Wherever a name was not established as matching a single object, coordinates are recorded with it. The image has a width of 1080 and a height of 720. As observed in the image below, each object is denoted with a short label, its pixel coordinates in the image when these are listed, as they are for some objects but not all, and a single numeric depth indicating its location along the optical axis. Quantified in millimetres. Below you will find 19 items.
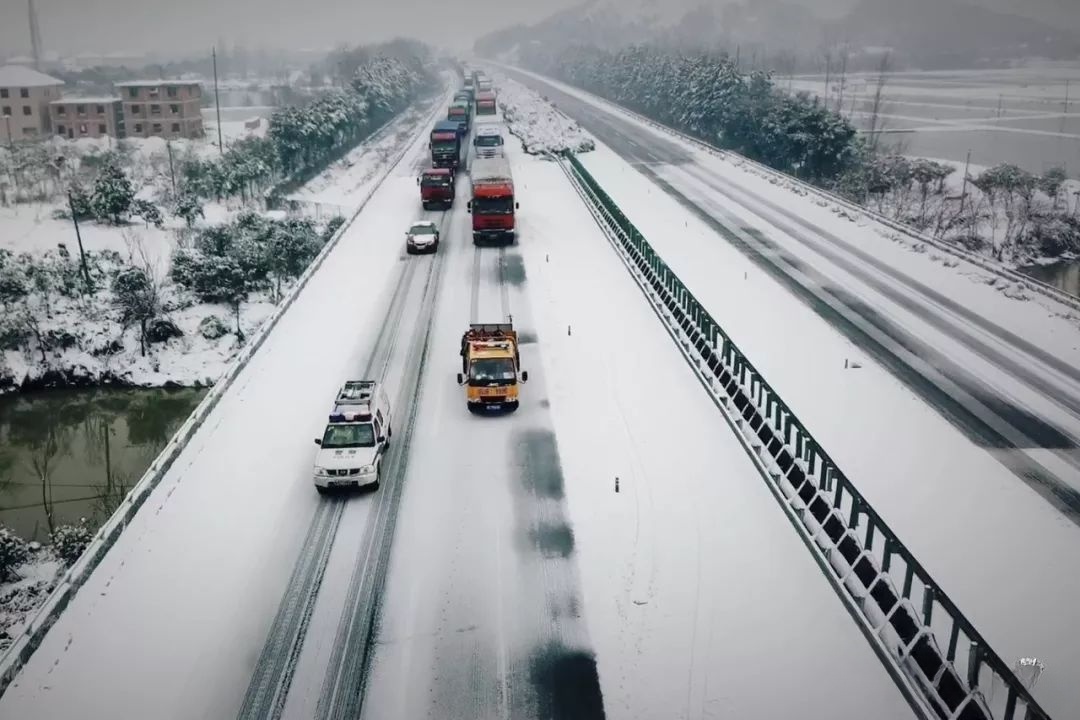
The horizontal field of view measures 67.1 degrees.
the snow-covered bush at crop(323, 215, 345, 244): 55853
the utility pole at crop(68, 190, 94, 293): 44722
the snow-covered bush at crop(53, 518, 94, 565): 24000
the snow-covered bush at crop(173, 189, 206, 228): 56022
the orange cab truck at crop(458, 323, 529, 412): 25188
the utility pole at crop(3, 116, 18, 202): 67100
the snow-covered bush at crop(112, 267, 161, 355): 41359
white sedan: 43844
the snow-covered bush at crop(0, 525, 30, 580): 22922
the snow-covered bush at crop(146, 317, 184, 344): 41344
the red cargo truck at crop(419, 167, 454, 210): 54094
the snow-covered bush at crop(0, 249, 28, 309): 42031
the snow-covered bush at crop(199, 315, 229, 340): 42125
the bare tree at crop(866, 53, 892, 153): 87438
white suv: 20781
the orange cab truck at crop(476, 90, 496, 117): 101750
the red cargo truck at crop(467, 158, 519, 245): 44469
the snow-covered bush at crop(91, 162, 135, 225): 53594
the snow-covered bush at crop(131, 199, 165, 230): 55844
